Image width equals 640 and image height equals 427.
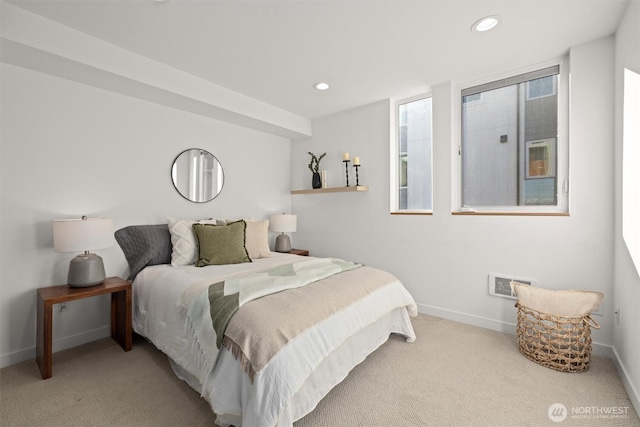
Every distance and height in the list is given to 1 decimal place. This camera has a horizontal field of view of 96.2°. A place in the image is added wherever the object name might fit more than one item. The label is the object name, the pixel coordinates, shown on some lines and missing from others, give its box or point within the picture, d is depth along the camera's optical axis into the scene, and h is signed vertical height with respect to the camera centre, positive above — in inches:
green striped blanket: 63.3 -18.8
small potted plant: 155.7 +24.5
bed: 54.6 -26.4
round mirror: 124.0 +16.7
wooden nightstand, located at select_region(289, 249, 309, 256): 152.7 -21.0
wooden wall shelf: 136.7 +11.8
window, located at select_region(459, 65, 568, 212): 98.9 +25.7
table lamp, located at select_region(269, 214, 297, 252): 151.9 -7.6
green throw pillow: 103.7 -12.0
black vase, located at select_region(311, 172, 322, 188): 155.4 +17.6
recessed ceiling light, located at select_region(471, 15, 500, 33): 76.7 +52.4
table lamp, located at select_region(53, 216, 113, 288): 82.0 -9.1
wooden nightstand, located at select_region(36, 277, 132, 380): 77.0 -29.9
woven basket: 78.1 -35.8
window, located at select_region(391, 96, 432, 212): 128.1 +25.9
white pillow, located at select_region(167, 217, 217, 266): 103.3 -11.4
